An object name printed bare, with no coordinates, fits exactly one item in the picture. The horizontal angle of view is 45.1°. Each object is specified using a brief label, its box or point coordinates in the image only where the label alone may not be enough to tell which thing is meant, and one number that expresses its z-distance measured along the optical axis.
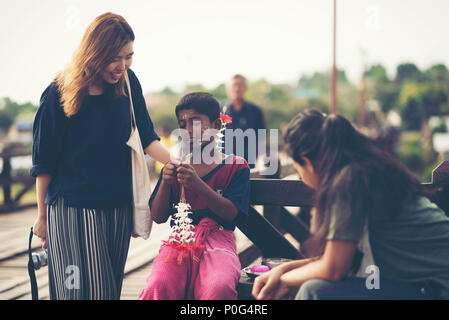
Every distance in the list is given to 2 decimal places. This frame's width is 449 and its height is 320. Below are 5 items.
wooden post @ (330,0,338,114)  17.66
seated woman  2.01
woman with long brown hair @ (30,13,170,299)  2.42
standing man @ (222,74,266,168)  6.37
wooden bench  2.91
